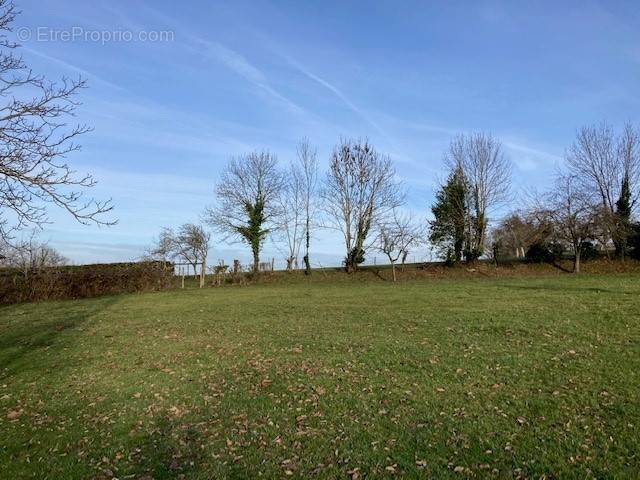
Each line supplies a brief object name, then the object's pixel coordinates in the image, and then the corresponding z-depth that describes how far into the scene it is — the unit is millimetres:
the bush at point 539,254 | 37431
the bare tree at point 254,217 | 43719
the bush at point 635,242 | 35125
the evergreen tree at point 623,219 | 34938
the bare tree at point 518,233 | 36938
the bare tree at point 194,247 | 39406
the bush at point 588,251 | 36203
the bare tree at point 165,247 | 39075
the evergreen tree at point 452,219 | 41156
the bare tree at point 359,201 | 41500
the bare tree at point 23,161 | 6340
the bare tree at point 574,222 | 34781
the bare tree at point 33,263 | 30250
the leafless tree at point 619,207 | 34812
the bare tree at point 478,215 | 40188
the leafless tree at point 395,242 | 38406
